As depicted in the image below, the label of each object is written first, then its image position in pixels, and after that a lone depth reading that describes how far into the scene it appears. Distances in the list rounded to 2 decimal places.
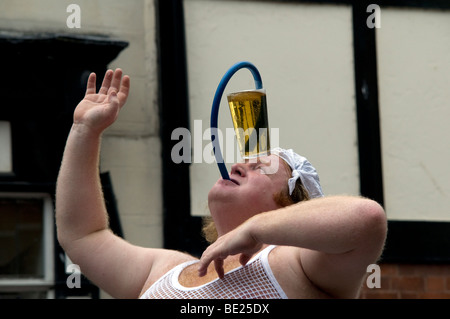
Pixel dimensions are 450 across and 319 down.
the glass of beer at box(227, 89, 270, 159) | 5.89
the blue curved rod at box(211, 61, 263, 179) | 5.62
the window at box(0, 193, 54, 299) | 11.31
